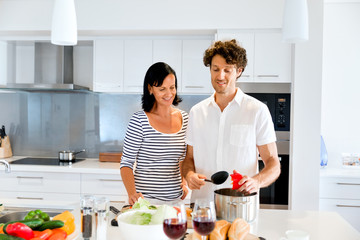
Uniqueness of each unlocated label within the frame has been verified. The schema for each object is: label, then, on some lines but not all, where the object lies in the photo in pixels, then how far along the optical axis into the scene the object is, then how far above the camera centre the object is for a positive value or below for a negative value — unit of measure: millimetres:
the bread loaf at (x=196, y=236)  1258 -447
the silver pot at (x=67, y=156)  3654 -474
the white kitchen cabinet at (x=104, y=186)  3314 -715
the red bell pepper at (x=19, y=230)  1262 -435
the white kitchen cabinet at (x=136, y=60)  3549 +523
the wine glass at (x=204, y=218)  1145 -346
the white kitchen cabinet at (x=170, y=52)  3516 +603
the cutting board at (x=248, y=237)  1325 -473
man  1914 -95
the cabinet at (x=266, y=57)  3150 +508
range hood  3770 +500
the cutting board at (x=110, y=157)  3689 -483
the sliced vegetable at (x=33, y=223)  1346 -434
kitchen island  1558 -540
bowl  1266 -436
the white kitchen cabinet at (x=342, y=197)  3188 -757
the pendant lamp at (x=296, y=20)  1565 +420
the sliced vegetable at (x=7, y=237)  1207 -441
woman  2020 -226
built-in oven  3150 -268
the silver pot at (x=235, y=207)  1487 -405
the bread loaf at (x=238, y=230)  1268 -429
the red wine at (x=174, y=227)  1104 -366
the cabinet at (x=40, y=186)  3365 -732
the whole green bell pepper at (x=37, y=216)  1450 -439
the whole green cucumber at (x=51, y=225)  1350 -441
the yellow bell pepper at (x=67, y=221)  1414 -452
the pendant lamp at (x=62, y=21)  1659 +426
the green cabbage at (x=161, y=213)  1253 -372
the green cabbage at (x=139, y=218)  1318 -407
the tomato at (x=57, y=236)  1298 -470
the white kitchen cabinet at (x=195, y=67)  3502 +452
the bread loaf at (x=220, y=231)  1277 -437
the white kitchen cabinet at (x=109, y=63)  3570 +492
